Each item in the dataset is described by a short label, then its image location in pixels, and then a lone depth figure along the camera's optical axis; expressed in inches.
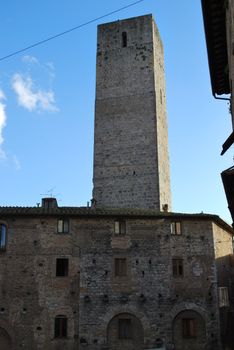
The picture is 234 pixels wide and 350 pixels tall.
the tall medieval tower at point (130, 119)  1233.4
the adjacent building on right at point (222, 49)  399.2
